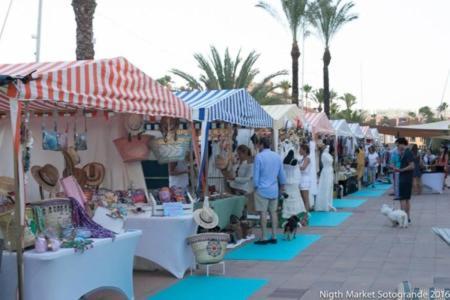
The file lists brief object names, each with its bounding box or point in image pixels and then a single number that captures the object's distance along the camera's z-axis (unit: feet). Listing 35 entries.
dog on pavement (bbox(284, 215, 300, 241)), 32.68
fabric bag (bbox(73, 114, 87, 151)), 25.10
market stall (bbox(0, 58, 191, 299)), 15.80
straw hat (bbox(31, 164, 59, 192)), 21.56
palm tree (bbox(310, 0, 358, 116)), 96.94
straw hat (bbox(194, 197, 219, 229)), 24.29
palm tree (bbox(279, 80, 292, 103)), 102.30
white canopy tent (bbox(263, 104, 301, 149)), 39.50
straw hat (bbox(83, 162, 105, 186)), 24.79
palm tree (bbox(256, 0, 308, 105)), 88.02
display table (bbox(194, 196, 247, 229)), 28.77
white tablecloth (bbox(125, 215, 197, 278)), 23.48
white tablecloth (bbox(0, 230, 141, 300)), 15.78
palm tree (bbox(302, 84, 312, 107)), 201.67
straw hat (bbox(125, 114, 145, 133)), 27.04
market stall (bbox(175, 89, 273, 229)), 27.99
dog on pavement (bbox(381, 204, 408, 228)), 36.56
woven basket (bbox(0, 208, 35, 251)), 16.21
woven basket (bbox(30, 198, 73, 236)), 17.47
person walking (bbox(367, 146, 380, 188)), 75.41
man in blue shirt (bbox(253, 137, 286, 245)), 30.01
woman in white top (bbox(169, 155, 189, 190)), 32.24
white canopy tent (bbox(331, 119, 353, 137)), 65.36
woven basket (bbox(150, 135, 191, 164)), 27.27
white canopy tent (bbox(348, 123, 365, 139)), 79.66
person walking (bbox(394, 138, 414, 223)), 35.94
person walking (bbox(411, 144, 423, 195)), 62.03
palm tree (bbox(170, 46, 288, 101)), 77.51
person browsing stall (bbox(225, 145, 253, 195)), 34.60
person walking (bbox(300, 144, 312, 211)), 40.04
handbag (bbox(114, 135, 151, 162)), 26.81
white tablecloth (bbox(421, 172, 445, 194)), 62.95
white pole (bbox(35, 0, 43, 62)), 82.02
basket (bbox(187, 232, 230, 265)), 23.44
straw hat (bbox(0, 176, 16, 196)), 17.77
